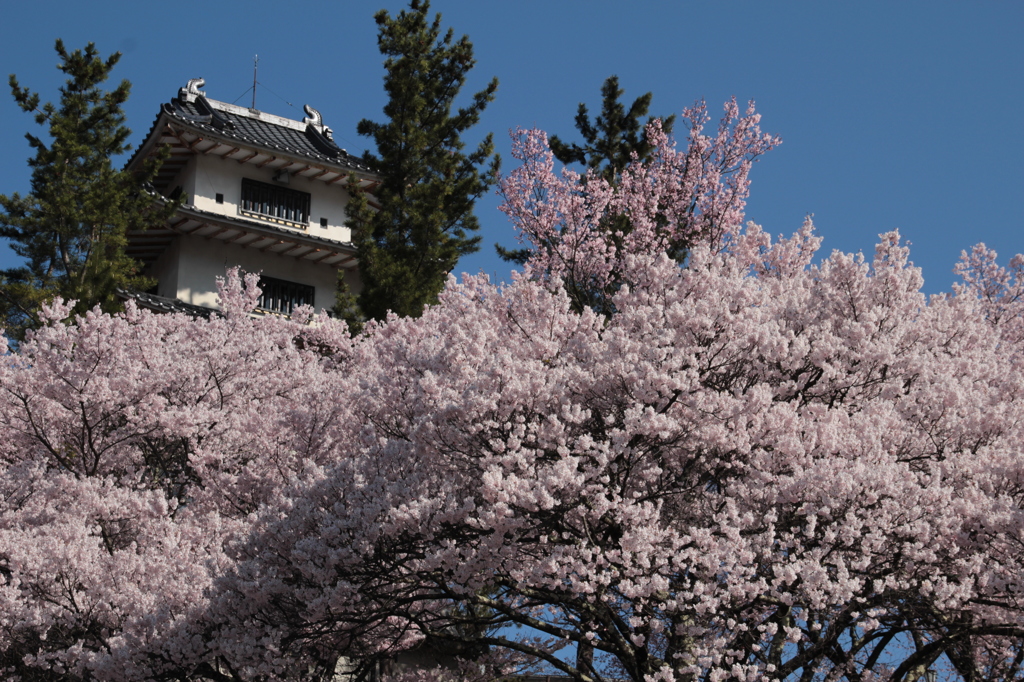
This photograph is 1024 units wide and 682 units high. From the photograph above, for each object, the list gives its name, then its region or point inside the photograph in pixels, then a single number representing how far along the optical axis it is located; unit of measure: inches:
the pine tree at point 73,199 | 964.0
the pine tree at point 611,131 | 1154.7
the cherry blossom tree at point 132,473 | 481.7
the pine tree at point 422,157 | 1063.6
